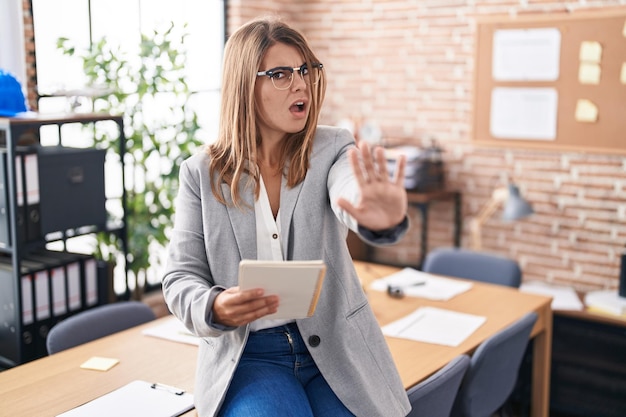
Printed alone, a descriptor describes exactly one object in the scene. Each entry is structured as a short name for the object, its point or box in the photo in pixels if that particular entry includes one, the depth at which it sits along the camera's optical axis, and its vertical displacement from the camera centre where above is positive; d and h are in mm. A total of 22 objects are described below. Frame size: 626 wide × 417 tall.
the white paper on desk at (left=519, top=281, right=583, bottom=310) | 3904 -1034
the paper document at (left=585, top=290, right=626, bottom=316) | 3822 -1012
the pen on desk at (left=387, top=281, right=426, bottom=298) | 3314 -809
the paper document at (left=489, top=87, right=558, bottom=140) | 4902 -19
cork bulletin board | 4637 +185
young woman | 1911 -351
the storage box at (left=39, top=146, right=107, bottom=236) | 3348 -377
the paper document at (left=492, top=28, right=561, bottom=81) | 4832 +369
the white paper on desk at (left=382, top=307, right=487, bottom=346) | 2753 -840
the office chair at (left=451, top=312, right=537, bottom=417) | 2512 -920
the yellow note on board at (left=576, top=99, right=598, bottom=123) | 4719 -4
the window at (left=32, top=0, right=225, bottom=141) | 4109 +458
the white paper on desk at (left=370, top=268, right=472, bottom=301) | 3324 -817
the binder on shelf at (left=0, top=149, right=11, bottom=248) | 3172 -427
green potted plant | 4052 -107
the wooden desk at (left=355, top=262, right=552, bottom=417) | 2705 -837
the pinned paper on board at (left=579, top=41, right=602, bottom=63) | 4645 +371
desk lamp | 4613 -619
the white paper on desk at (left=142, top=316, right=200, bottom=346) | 2697 -835
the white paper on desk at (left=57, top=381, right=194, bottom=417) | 2068 -848
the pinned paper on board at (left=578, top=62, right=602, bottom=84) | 4680 +237
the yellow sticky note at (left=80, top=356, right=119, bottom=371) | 2418 -841
